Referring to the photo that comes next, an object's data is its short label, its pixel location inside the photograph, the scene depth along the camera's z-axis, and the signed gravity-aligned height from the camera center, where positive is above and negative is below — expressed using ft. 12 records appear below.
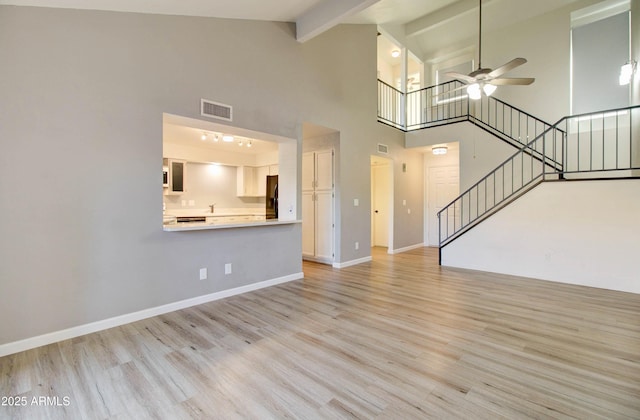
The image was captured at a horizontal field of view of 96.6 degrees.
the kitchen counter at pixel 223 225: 10.73 -0.83
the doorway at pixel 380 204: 26.23 +0.15
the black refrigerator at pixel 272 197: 23.75 +0.72
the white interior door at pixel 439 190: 25.26 +1.39
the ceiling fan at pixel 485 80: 14.06 +6.35
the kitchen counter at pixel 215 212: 21.52 -0.54
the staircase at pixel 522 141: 17.63 +4.23
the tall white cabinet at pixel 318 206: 18.53 -0.03
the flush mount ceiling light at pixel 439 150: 22.54 +4.41
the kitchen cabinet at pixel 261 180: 25.07 +2.28
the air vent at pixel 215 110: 11.36 +3.94
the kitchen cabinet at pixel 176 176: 20.38 +2.13
